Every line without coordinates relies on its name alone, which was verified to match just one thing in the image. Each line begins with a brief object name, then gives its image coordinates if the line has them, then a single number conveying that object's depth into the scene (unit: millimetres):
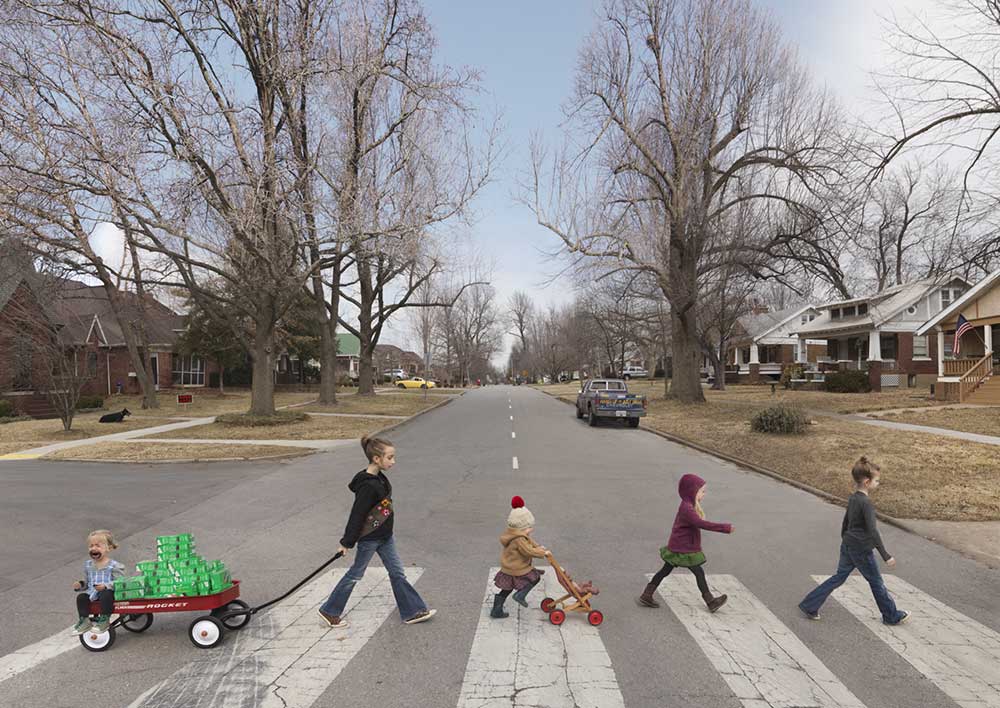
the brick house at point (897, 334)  36969
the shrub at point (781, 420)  17078
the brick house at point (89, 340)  29125
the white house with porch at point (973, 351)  26062
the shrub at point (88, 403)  32375
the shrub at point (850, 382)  35469
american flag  27600
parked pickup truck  22875
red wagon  4660
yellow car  73950
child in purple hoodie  5262
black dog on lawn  24969
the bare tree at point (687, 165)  25531
